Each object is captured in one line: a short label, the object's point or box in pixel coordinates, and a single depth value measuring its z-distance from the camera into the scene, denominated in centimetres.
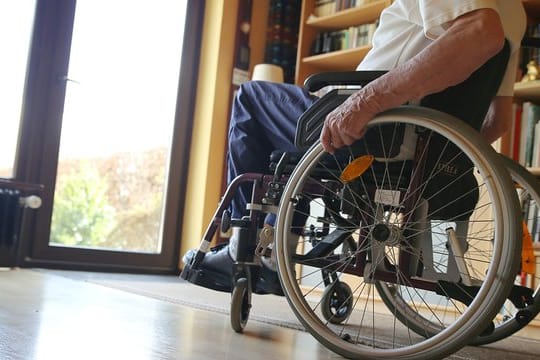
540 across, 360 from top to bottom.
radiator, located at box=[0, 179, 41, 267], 260
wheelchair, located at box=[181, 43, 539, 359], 95
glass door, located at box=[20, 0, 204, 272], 284
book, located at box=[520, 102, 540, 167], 235
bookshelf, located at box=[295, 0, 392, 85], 302
